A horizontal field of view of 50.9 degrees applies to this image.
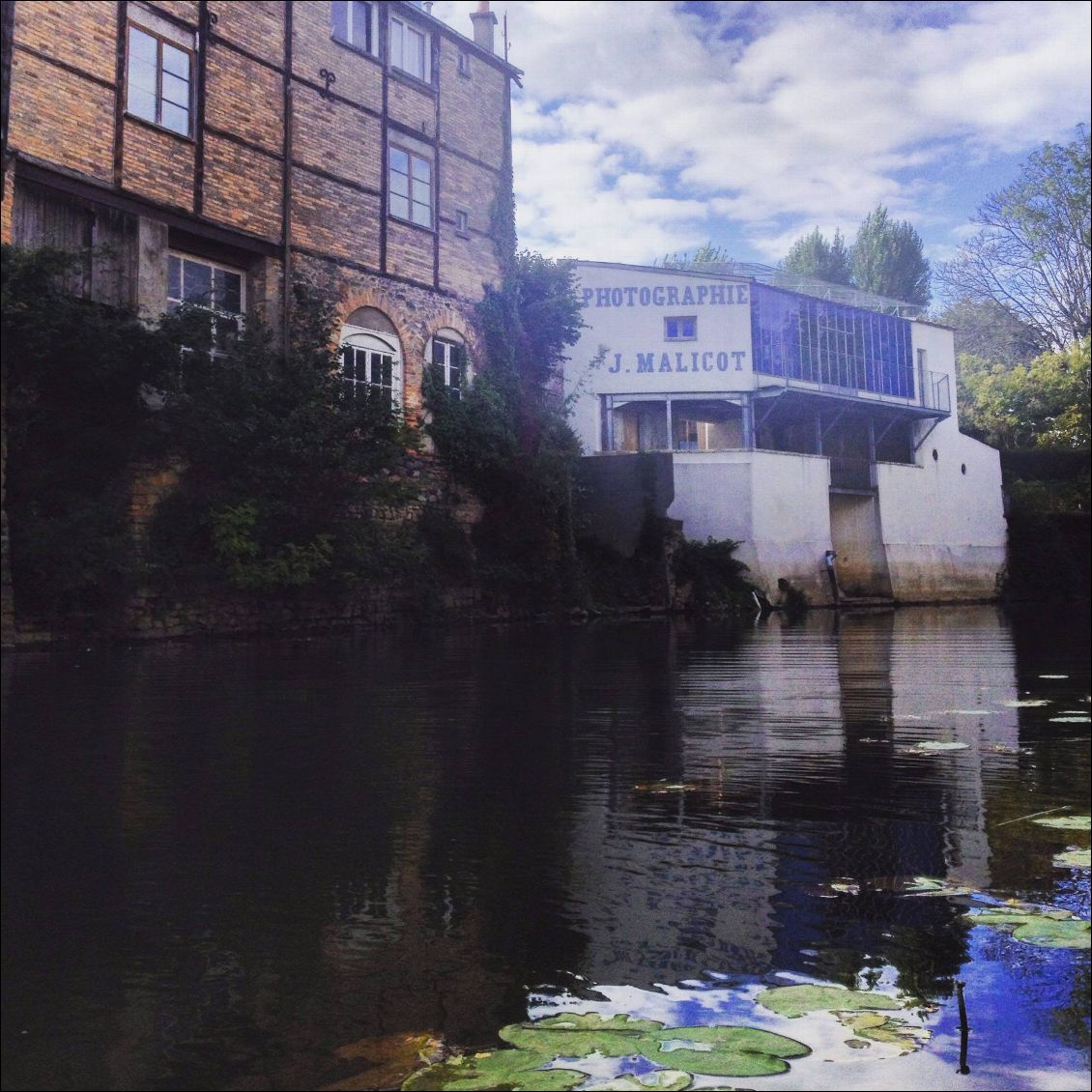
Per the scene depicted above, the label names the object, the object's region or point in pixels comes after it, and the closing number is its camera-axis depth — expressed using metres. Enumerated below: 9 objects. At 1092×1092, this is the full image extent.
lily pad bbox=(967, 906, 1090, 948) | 1.94
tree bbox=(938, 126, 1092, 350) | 34.94
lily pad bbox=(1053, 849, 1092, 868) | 2.46
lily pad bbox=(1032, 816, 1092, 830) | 2.84
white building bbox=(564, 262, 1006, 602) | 26.39
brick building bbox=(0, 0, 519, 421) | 12.91
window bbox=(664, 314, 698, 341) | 27.75
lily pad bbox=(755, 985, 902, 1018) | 1.64
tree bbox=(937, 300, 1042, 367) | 40.81
